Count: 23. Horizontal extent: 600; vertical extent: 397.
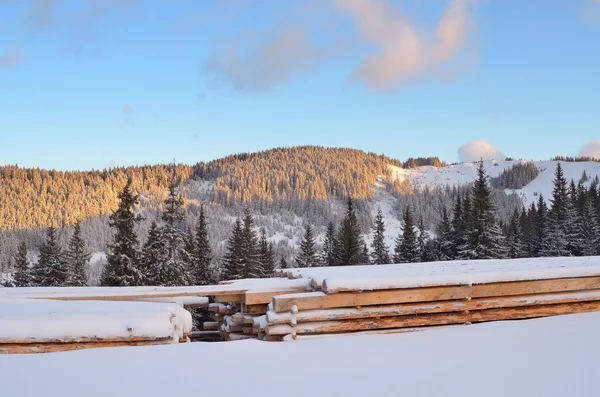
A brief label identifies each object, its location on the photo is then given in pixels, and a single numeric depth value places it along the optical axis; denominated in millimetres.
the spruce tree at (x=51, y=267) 38156
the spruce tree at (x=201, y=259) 37981
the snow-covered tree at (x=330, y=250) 49094
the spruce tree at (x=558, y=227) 40656
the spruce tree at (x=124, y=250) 27569
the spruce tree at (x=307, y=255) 47688
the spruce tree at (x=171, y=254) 29297
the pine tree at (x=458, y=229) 39744
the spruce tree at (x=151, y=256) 29766
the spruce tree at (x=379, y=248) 48531
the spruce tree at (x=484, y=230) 34094
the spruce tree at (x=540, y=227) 50494
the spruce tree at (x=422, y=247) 48078
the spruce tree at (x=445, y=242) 42406
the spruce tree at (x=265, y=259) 45884
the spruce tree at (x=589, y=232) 41906
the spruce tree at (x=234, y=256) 38981
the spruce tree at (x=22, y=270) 43125
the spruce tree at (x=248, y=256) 38566
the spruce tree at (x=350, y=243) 41688
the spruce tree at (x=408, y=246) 44875
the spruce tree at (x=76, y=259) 41312
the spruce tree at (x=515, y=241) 48162
